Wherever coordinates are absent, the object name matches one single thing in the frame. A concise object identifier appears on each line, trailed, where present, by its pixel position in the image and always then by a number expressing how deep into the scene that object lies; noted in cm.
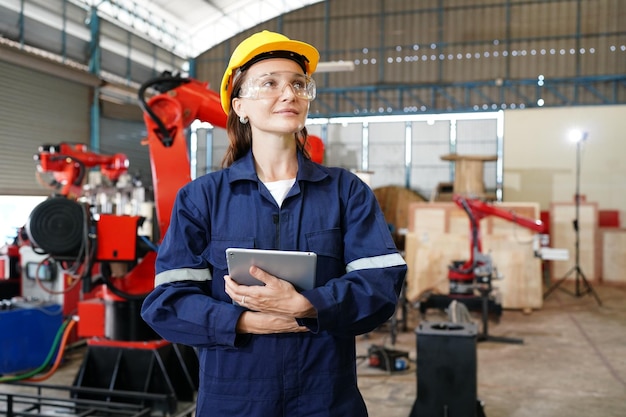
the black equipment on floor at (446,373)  394
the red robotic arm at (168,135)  432
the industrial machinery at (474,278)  729
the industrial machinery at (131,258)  404
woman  165
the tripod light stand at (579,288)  1012
